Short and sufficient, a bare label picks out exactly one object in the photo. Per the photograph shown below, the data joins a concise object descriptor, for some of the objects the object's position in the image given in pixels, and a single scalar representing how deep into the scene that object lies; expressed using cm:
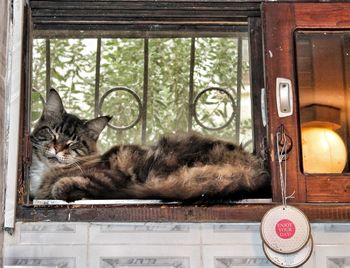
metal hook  162
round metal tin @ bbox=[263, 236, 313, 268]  149
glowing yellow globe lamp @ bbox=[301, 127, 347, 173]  167
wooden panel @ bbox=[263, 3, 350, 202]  160
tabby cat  162
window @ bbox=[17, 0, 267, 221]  229
